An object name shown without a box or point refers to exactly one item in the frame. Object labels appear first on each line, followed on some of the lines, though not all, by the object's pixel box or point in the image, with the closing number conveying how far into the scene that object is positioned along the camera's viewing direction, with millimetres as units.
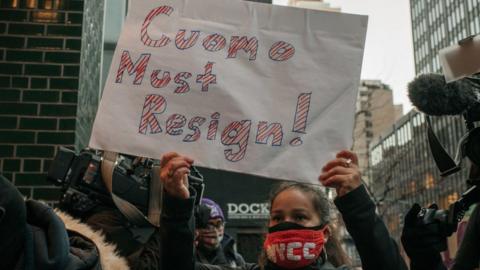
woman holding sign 2316
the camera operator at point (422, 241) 2145
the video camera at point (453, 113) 2127
